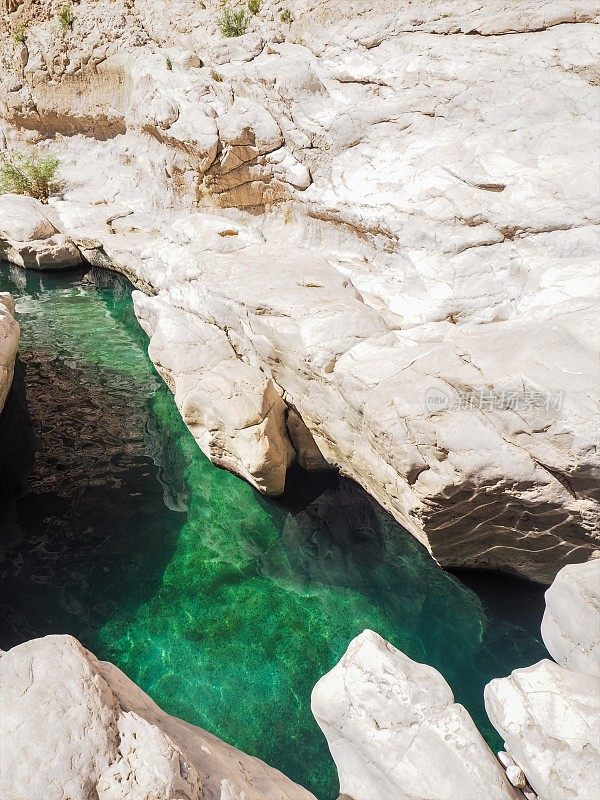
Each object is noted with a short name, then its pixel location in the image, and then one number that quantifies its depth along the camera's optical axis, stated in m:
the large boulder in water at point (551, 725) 3.46
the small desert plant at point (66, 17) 18.69
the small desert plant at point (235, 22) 14.70
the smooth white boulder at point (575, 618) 4.32
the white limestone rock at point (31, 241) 15.73
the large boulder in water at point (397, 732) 3.51
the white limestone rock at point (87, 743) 2.93
